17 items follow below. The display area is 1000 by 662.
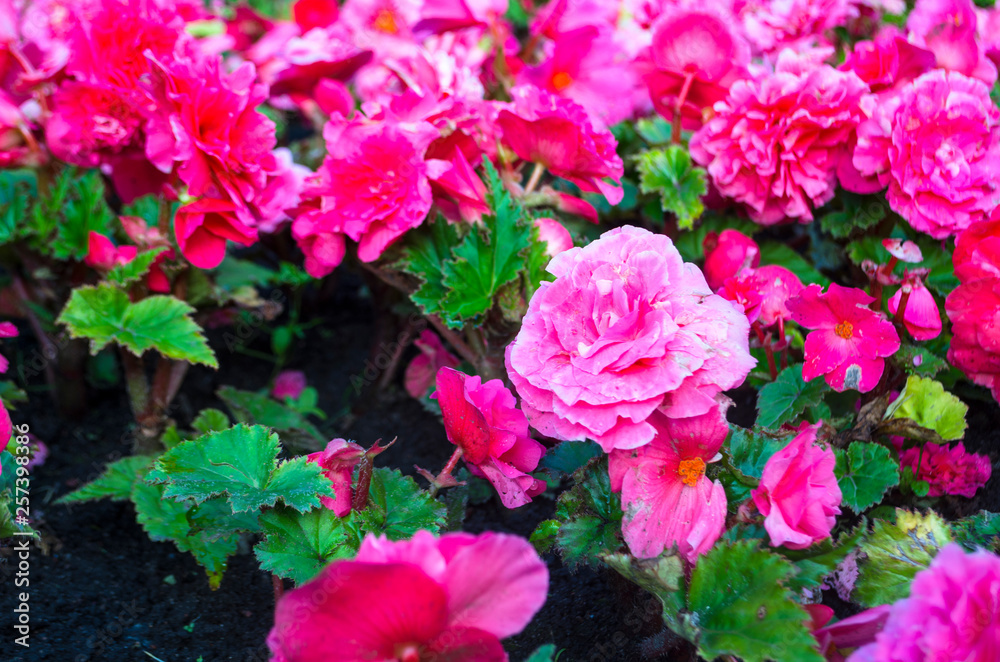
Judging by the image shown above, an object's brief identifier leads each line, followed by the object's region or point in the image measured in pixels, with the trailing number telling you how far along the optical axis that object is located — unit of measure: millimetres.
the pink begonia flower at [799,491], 434
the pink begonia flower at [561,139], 536
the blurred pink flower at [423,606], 397
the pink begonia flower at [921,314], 510
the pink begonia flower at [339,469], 476
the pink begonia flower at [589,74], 653
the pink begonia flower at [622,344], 444
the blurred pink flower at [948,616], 394
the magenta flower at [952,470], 532
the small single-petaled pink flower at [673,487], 452
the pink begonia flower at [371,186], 536
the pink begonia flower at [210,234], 554
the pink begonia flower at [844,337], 497
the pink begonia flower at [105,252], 581
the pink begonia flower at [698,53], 612
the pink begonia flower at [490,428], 472
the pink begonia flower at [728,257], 543
